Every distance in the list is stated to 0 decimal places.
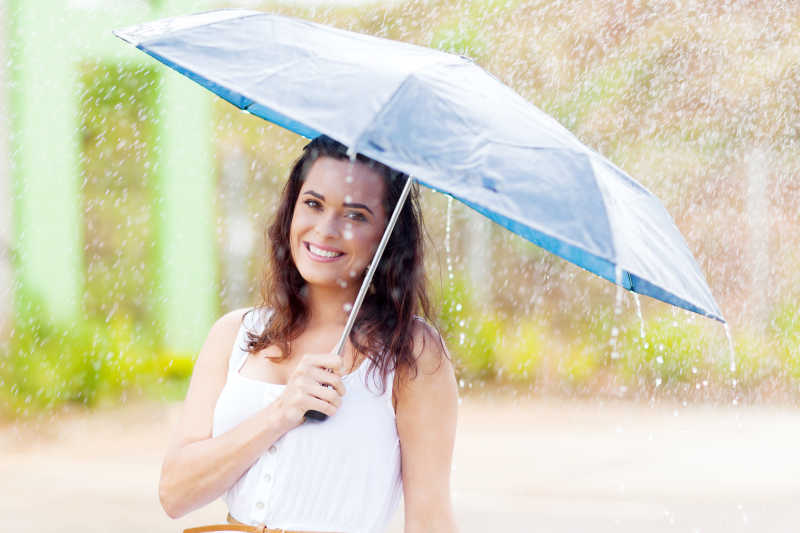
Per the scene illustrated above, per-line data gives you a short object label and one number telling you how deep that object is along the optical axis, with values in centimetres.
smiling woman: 418
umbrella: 392
